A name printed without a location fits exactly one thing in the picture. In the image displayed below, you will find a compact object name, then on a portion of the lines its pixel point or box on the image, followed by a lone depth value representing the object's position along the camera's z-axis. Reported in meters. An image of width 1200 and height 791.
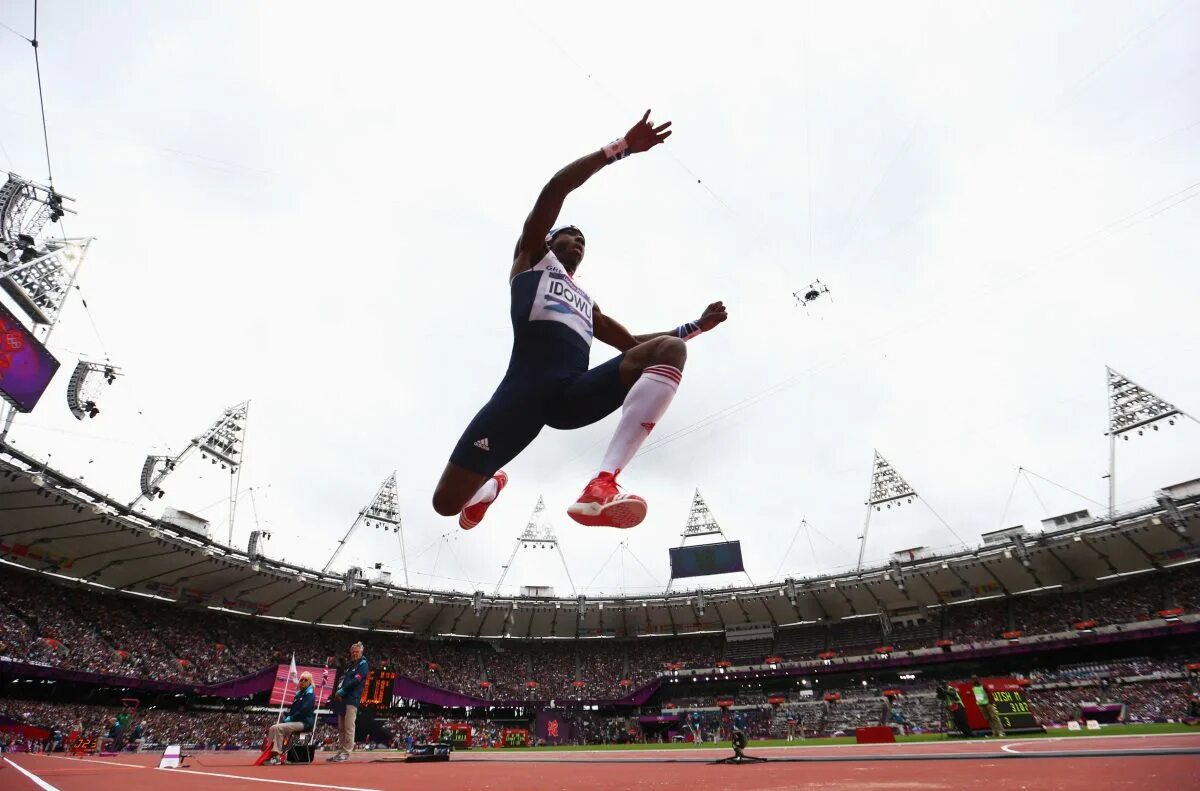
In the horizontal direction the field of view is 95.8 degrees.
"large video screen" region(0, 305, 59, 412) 14.97
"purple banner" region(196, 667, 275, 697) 25.39
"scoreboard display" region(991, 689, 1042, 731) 10.20
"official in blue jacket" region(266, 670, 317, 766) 5.93
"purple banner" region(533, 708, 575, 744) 31.84
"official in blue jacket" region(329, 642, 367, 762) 6.32
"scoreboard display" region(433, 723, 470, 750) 24.20
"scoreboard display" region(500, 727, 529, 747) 29.72
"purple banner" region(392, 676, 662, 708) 31.09
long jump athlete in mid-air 3.49
